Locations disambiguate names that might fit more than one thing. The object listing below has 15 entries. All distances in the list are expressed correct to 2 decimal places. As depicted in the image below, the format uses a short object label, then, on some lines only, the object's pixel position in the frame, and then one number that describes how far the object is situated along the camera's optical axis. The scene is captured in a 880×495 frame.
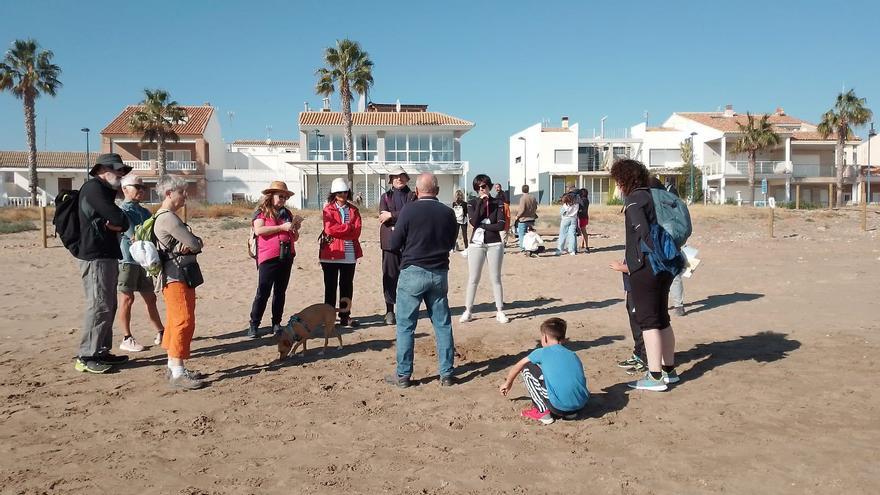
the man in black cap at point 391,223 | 7.35
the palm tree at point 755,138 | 45.41
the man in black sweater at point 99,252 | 5.21
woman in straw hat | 6.46
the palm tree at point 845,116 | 45.53
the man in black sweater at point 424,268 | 4.87
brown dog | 5.84
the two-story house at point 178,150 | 44.44
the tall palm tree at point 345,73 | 39.84
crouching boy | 4.17
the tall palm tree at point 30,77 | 38.53
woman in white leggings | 7.21
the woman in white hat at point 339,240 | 6.93
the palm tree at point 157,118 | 40.53
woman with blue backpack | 4.67
